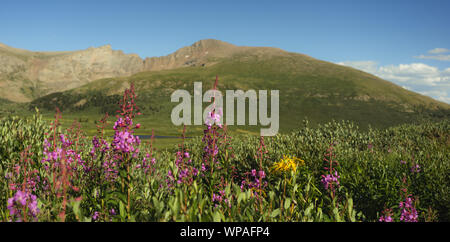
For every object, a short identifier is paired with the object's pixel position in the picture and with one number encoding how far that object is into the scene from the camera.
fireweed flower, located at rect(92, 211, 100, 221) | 4.24
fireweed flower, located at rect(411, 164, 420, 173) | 7.74
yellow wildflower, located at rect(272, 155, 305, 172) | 7.16
